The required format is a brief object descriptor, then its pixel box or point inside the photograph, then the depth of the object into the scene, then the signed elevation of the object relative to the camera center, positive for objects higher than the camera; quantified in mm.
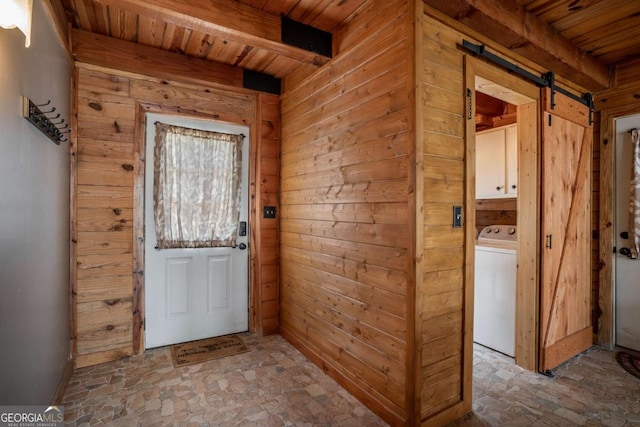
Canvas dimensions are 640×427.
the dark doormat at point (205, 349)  2668 -1233
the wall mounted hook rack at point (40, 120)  1492 +493
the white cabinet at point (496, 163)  3273 +579
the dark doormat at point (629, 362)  2483 -1221
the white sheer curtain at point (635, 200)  2736 +147
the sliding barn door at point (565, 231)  2502 -131
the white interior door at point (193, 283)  2852 -676
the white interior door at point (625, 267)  2820 -459
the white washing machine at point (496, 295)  2686 -702
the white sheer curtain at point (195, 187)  2893 +260
